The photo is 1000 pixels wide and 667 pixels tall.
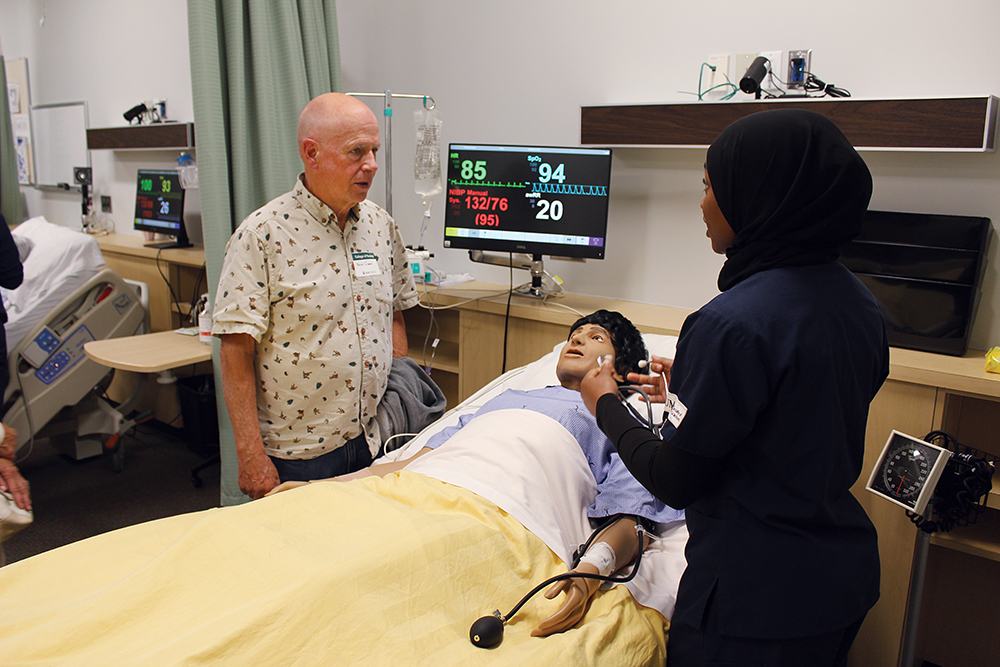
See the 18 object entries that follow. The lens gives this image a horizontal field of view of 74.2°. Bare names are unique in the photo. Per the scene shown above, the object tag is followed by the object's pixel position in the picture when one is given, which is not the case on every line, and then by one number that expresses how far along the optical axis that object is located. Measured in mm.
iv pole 2686
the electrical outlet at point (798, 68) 2152
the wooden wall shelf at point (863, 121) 1836
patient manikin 1305
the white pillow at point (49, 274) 3080
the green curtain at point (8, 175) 5309
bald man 1738
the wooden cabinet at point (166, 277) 3914
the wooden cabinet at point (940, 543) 1793
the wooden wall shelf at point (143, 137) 3936
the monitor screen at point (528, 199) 2531
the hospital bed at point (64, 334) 2959
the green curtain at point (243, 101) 2334
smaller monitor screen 4012
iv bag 2785
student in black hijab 947
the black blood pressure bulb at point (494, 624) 1130
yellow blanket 1002
